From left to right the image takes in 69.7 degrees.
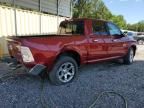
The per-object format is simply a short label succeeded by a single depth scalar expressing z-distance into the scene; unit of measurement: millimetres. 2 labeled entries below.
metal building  4502
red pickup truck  2390
